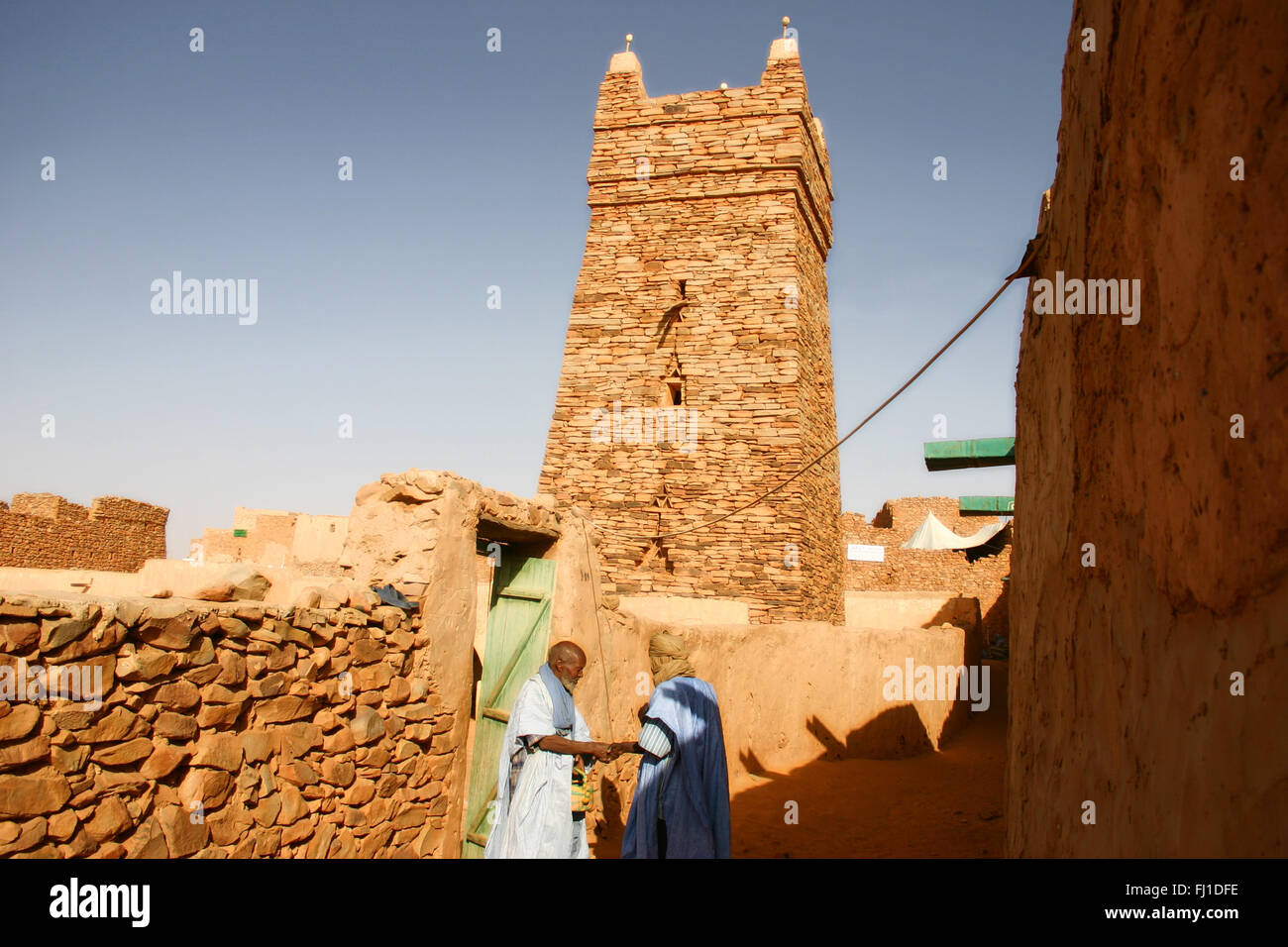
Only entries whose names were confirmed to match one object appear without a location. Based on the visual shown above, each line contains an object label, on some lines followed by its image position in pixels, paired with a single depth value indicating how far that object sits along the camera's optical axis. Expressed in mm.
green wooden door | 5480
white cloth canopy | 23180
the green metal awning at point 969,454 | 11719
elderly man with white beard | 3621
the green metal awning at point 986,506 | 17984
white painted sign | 24328
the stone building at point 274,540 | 18938
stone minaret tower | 11797
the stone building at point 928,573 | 20900
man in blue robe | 3701
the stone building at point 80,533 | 17656
